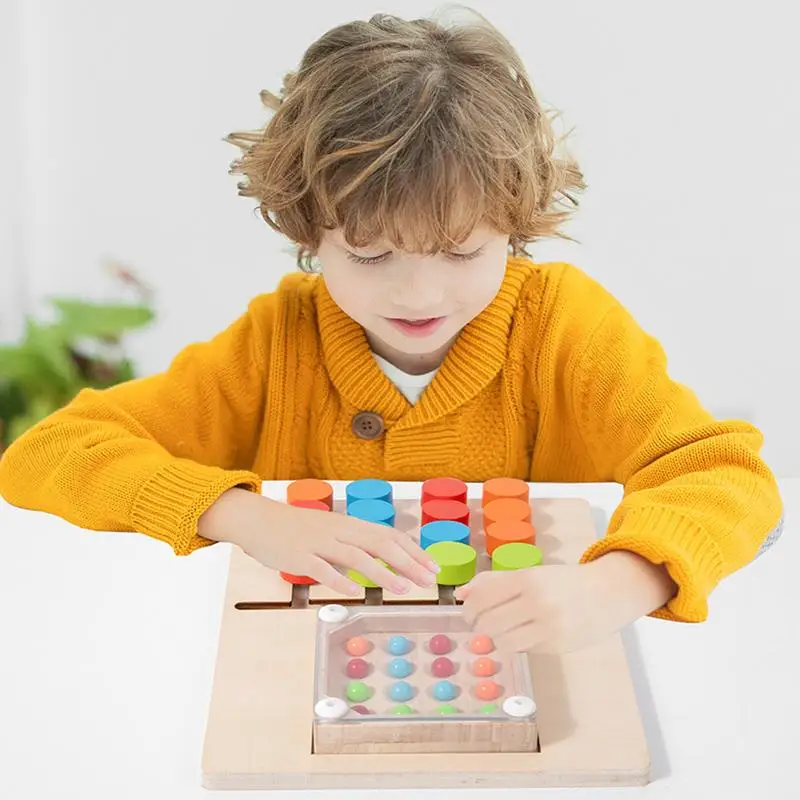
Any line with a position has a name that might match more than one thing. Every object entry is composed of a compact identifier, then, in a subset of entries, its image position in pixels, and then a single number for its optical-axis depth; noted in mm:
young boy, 999
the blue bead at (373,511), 1127
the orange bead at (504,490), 1149
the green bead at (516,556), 1050
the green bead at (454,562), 1051
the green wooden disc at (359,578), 1043
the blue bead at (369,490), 1151
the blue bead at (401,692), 917
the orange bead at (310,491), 1146
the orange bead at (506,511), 1120
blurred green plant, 2344
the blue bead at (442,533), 1093
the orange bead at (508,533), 1092
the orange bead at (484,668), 943
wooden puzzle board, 872
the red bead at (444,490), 1146
